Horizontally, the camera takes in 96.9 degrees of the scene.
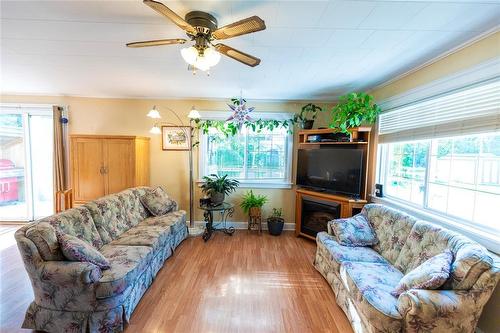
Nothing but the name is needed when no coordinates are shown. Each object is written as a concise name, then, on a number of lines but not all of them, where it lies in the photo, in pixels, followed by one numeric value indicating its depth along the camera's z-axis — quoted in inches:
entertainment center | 126.6
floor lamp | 152.6
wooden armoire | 143.8
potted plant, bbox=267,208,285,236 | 154.9
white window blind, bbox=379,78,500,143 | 70.1
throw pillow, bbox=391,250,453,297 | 58.7
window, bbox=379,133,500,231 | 72.4
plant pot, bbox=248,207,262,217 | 157.4
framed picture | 162.4
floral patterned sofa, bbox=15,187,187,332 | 66.7
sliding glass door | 160.9
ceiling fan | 57.3
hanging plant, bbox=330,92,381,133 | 117.4
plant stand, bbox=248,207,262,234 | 157.5
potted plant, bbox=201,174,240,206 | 145.4
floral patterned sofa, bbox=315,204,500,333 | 55.9
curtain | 154.9
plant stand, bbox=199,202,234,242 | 142.6
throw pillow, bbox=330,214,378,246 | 98.7
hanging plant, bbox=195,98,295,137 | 159.3
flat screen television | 127.2
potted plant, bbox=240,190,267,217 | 156.7
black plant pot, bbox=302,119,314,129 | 153.9
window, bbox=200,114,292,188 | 165.5
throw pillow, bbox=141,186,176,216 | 131.0
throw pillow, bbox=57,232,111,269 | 68.2
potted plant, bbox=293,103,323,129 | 154.3
